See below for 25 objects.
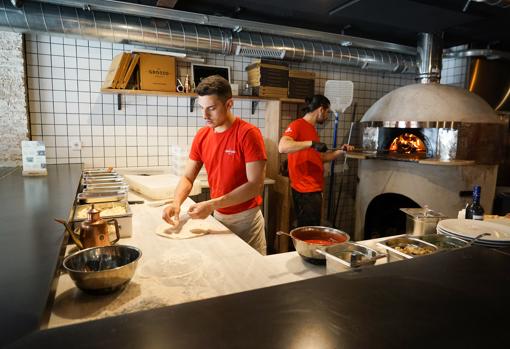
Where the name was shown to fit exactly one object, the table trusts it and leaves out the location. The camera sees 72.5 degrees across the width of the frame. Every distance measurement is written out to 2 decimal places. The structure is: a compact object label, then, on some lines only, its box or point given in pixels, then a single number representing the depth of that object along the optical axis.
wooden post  3.86
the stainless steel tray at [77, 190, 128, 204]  1.94
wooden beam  2.91
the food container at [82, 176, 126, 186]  2.47
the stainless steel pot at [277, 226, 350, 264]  1.38
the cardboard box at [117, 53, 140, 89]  3.14
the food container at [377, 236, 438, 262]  1.32
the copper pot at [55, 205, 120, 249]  1.39
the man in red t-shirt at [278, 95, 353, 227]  3.51
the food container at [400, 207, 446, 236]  1.65
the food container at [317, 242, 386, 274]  1.18
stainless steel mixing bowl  1.07
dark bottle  1.59
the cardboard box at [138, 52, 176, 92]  3.25
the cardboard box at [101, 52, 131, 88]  3.08
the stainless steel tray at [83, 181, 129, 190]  2.33
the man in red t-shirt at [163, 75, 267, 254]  1.94
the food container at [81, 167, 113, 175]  2.98
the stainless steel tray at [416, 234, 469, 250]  1.38
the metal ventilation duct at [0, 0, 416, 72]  2.75
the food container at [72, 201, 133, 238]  1.66
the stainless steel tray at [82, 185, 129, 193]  2.16
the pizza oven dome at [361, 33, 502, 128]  3.35
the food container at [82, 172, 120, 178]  2.78
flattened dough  1.73
